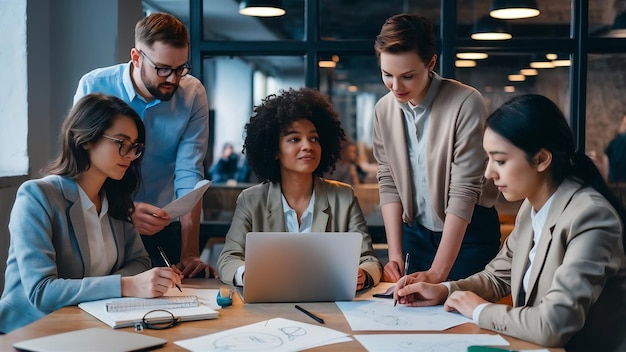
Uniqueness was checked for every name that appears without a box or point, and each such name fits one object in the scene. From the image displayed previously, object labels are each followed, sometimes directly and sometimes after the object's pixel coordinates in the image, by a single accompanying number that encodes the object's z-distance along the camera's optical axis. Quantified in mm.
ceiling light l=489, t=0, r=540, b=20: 3436
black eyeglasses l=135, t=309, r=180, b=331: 1731
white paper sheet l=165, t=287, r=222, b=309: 2003
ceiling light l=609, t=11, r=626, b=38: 3385
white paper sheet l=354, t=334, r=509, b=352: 1588
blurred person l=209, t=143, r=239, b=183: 4637
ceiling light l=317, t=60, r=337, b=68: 3406
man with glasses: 2518
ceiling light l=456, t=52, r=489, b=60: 3354
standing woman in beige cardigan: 2404
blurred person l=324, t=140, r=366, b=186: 6680
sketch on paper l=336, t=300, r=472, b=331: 1782
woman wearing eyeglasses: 1977
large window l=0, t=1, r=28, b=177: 3047
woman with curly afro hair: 2561
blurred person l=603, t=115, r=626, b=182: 3484
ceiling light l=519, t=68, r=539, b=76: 3509
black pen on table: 1821
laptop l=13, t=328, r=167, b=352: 1524
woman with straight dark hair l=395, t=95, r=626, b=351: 1675
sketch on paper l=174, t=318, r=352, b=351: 1592
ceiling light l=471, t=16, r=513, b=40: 3332
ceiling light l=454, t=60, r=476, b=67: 3359
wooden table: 1628
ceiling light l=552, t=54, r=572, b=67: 3381
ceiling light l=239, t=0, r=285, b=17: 3472
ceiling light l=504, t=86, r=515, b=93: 3608
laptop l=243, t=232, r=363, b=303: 1997
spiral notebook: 1753
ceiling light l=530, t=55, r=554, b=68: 3416
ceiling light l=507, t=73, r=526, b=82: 3568
